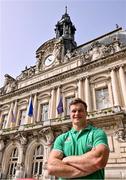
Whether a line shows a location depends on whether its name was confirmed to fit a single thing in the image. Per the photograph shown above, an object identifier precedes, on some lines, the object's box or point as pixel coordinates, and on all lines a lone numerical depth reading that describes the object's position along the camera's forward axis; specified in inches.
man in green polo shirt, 62.6
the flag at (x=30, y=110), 577.0
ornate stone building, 426.0
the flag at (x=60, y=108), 512.2
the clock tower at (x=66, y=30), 785.6
